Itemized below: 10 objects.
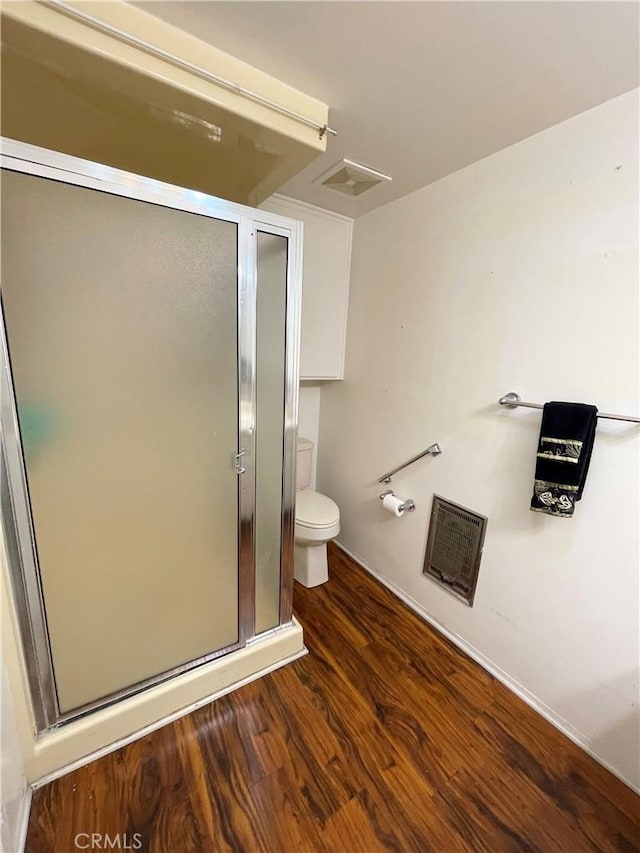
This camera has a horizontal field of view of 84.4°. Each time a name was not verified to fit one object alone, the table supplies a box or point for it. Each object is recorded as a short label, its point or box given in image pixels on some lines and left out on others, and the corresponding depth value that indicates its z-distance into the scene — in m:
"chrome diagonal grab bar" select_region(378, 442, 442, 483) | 1.89
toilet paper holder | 2.04
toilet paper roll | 2.04
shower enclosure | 1.02
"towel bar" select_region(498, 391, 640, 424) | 1.50
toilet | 2.10
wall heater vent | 1.74
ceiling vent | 1.72
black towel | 1.27
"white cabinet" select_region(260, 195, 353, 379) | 2.24
